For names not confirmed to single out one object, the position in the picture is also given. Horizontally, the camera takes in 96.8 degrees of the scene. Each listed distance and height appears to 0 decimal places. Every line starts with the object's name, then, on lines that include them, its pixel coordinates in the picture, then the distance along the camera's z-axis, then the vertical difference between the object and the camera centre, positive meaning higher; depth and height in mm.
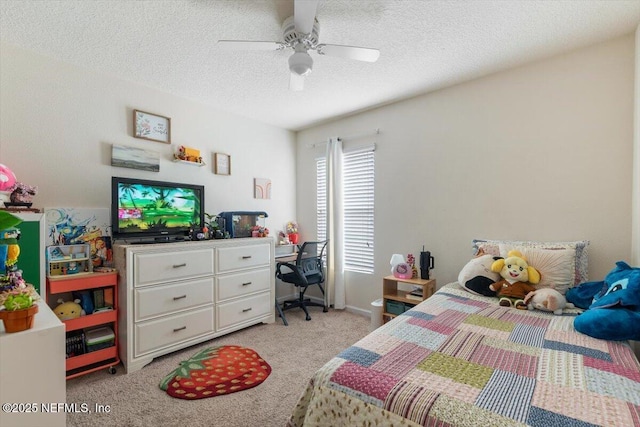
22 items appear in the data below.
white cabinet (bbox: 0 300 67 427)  745 -421
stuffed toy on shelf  2207 -717
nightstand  2773 -811
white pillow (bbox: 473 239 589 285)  2129 -270
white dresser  2357 -714
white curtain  3811 -154
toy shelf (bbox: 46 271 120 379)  2166 -793
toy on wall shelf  3100 +701
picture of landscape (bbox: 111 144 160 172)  2713 +602
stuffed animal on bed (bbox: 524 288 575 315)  1870 -573
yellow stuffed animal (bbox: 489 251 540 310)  2070 -480
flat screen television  2515 +92
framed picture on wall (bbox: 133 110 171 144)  2830 +950
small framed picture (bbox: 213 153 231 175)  3479 +673
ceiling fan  1812 +1138
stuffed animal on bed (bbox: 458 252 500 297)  2211 -479
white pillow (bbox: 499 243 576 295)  2064 -379
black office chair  3471 -699
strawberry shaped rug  2053 -1239
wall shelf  3104 +630
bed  913 -626
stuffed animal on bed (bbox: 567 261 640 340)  1416 -516
